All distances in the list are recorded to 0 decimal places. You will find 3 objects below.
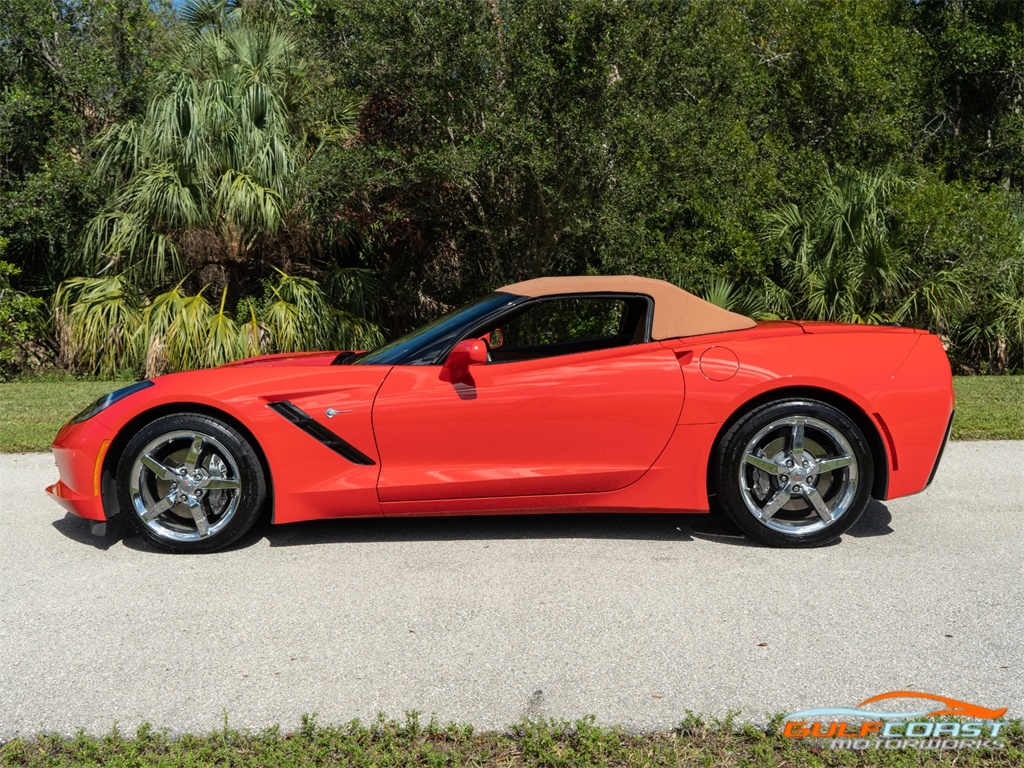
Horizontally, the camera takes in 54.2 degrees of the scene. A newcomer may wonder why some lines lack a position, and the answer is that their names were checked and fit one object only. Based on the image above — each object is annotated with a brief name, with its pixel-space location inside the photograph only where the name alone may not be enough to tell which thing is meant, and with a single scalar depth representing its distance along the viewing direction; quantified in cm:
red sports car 499
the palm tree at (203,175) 1331
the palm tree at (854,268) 1312
